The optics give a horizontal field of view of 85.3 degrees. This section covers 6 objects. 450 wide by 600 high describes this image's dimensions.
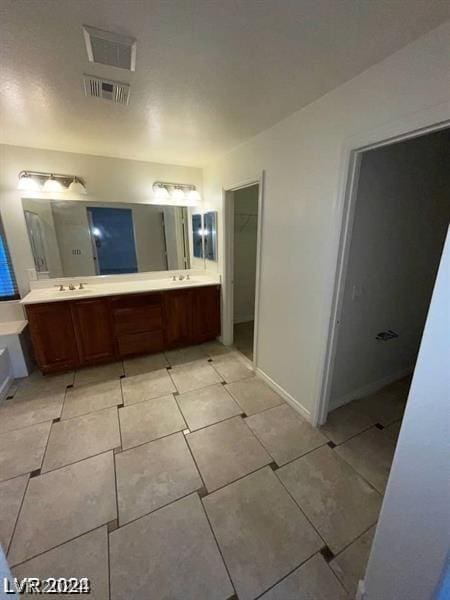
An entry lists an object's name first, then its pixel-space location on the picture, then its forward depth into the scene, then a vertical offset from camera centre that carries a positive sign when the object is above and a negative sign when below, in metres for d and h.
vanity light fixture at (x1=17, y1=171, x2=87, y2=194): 2.62 +0.53
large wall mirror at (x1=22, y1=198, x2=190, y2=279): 2.86 -0.06
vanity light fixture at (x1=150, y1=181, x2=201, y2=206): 3.28 +0.51
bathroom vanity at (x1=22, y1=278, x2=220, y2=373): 2.56 -1.01
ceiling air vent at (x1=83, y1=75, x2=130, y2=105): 1.49 +0.89
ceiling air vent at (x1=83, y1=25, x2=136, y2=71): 1.14 +0.89
